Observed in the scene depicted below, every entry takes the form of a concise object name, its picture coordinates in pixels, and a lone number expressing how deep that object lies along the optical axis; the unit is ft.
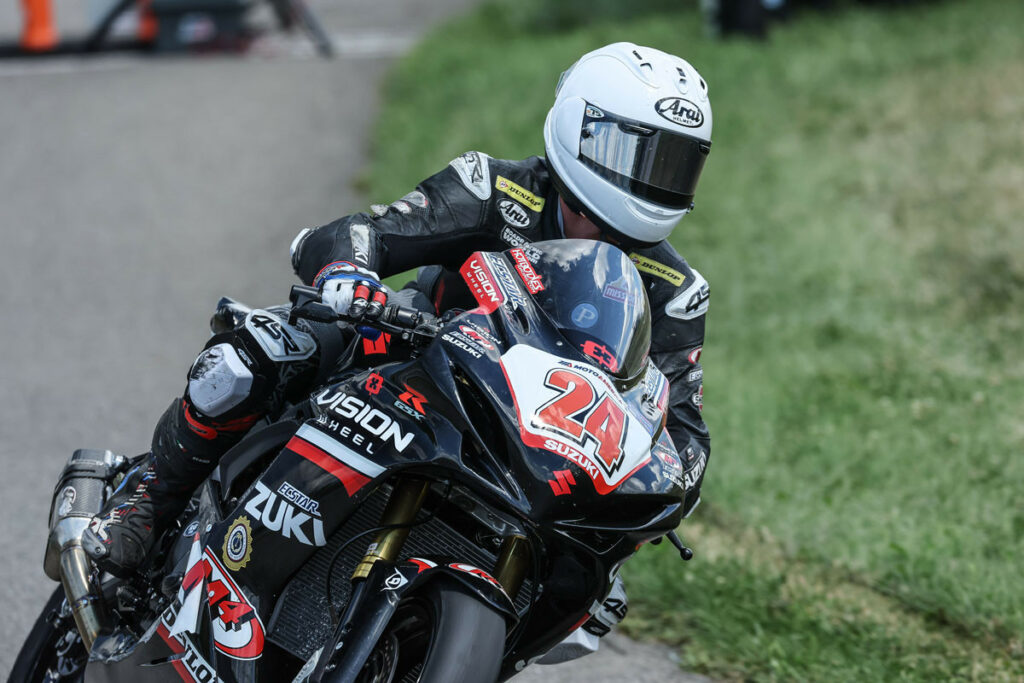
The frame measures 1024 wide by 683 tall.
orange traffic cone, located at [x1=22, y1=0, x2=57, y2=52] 87.97
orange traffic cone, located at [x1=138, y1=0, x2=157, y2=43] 89.45
